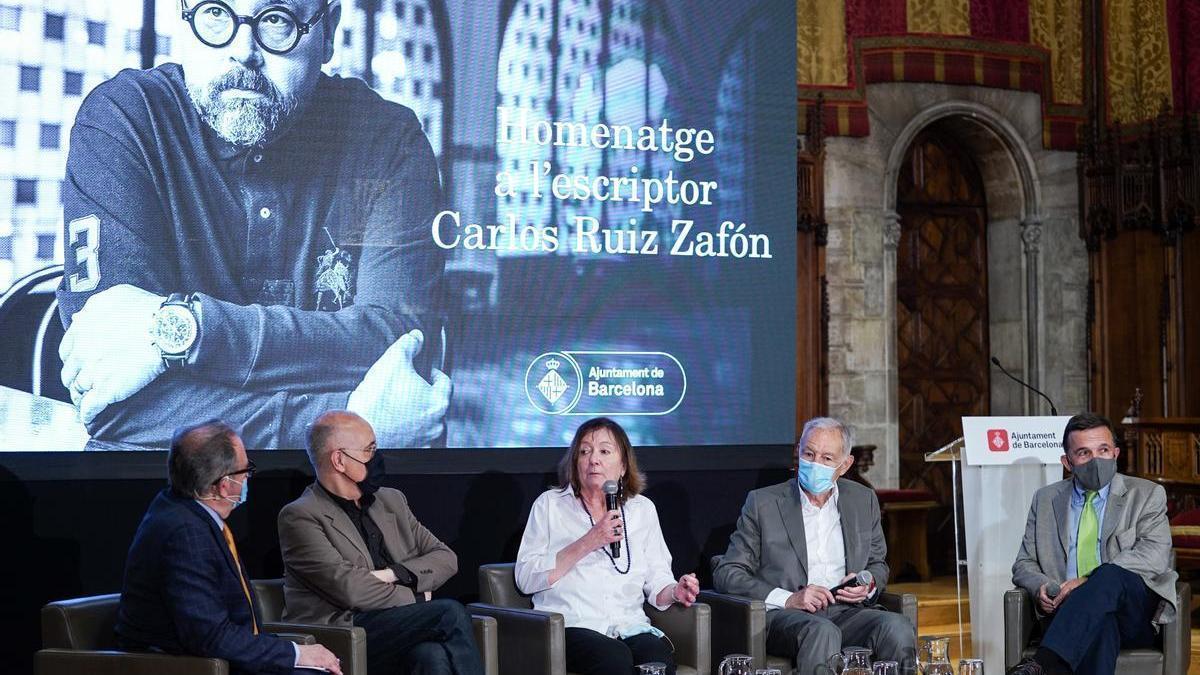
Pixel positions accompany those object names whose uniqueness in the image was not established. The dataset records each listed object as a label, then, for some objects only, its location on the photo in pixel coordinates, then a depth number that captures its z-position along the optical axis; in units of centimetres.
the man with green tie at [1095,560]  483
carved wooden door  998
